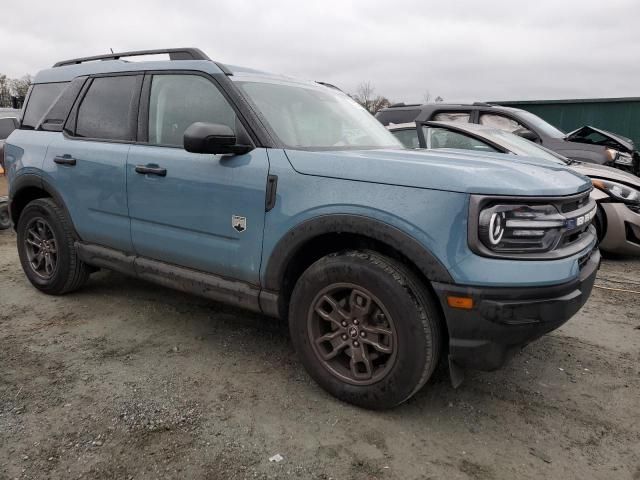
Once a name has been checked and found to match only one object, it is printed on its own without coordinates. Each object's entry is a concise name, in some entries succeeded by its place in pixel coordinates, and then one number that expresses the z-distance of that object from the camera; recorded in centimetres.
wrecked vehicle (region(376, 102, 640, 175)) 725
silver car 562
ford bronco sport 226
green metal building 1527
